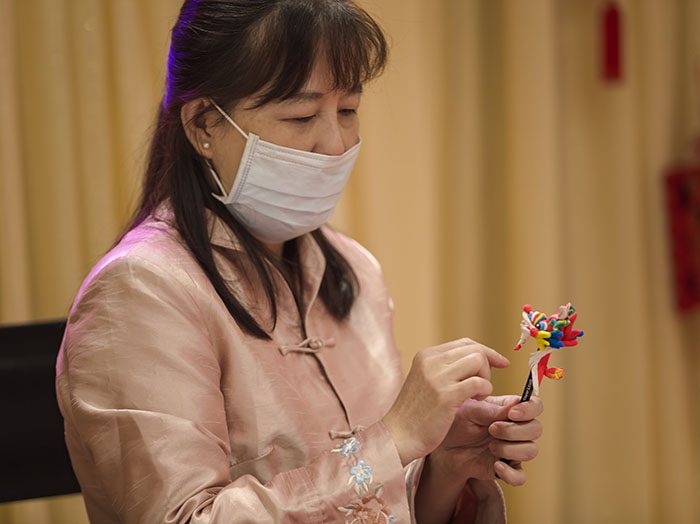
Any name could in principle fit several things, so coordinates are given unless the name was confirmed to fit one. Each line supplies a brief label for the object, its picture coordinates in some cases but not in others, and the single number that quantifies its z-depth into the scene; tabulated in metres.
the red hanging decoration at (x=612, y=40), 4.91
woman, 2.00
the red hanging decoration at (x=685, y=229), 4.96
